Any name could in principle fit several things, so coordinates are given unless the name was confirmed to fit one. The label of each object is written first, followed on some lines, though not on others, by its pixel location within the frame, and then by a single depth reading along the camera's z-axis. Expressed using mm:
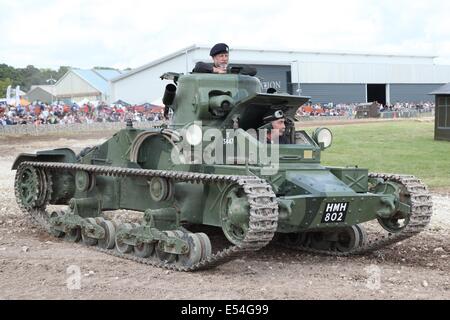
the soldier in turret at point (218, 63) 12727
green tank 10148
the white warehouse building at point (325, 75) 63969
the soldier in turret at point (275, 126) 11406
